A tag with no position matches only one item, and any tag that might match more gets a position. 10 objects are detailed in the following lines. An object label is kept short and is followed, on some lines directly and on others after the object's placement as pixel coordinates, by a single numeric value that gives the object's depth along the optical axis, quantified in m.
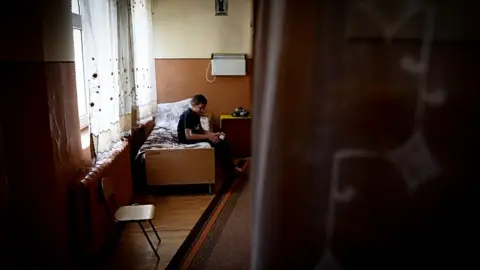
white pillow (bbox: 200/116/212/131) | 5.03
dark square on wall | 5.33
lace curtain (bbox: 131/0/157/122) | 4.43
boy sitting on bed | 4.28
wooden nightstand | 5.35
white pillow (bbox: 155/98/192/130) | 5.02
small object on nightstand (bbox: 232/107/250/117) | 5.37
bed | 3.92
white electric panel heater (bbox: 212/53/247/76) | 5.33
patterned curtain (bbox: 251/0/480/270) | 1.08
